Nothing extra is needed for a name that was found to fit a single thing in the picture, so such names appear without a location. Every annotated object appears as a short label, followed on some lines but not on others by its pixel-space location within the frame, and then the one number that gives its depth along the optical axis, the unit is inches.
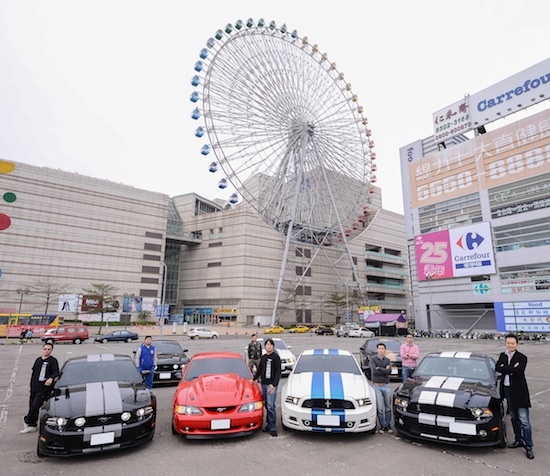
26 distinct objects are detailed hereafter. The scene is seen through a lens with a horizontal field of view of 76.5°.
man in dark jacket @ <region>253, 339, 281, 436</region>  255.4
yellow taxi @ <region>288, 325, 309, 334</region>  2136.4
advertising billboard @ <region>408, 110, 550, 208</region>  1712.6
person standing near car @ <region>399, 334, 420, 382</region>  335.1
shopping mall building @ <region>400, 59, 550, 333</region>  1683.1
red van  1232.2
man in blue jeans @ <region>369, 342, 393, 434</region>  259.8
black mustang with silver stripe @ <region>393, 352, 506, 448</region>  217.8
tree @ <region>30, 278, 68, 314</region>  2169.0
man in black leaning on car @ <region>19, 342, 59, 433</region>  262.1
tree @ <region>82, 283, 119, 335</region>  2130.0
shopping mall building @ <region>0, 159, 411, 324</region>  2245.3
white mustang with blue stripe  235.6
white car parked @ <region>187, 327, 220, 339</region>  1614.2
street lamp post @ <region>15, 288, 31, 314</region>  2094.0
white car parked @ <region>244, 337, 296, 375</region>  517.3
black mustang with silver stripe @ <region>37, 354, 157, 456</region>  204.8
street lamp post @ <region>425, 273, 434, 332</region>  1990.7
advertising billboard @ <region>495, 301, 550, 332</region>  1589.6
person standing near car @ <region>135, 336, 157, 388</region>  354.0
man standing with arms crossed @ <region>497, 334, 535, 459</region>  220.4
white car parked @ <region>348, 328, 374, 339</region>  1713.8
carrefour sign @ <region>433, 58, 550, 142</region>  1764.3
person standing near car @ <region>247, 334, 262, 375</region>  384.0
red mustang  230.5
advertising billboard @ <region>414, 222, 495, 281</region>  1812.3
